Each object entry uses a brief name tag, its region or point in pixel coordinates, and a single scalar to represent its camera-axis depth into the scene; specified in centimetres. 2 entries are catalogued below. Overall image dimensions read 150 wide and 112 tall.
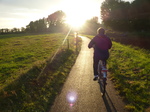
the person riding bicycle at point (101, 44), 492
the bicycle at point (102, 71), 461
